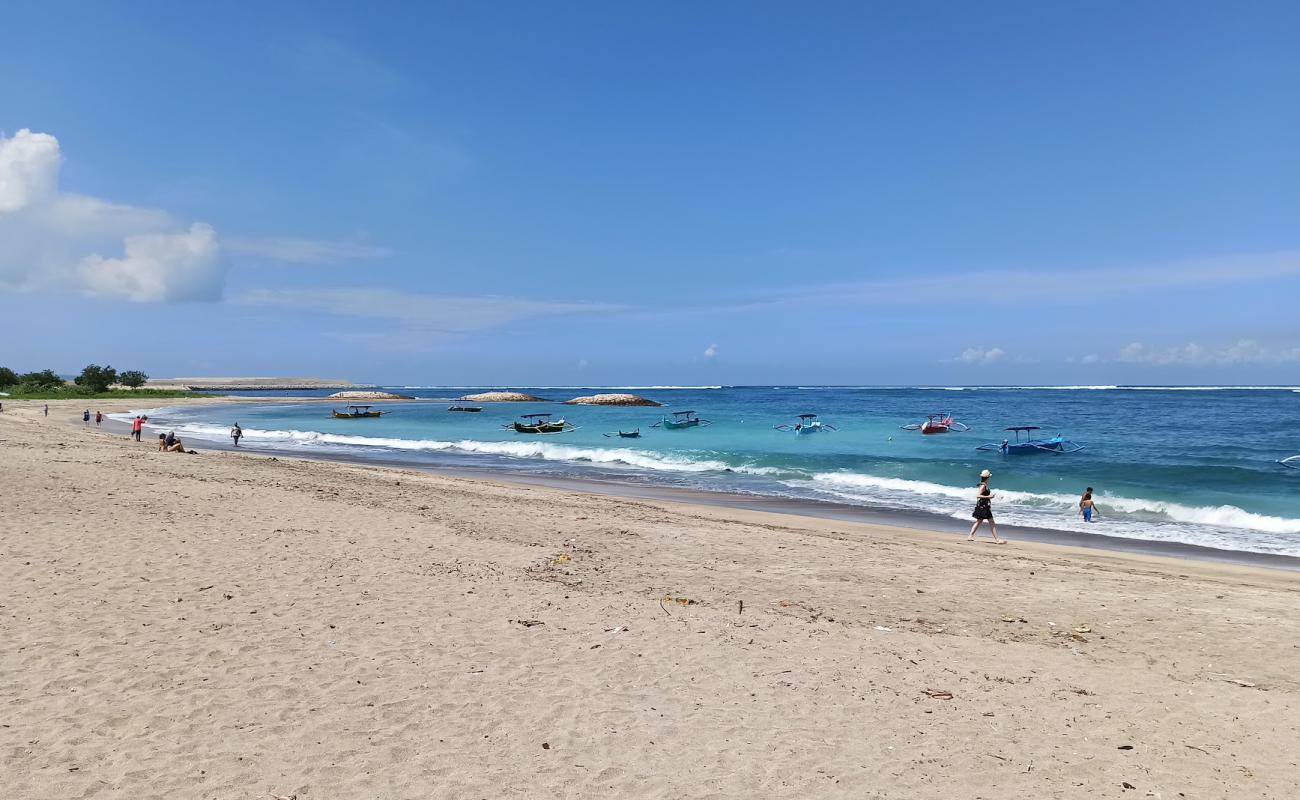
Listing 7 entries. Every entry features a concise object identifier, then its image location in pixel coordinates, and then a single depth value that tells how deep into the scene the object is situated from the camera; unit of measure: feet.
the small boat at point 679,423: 192.53
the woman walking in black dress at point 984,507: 52.21
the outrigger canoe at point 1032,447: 114.73
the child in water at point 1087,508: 62.18
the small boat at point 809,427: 171.28
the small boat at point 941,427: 161.27
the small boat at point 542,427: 165.48
